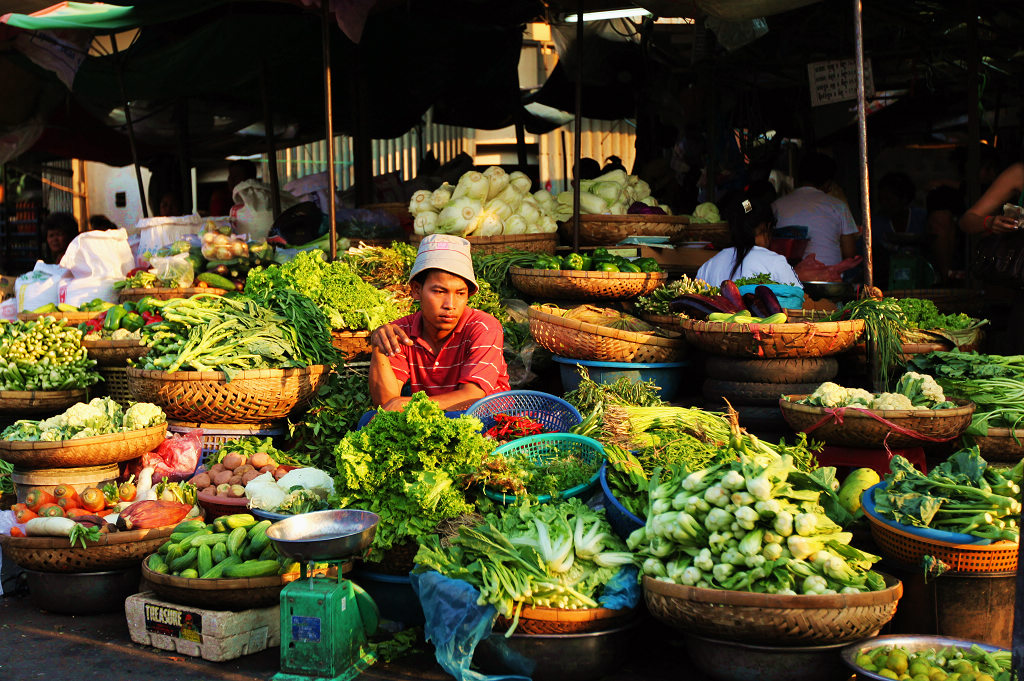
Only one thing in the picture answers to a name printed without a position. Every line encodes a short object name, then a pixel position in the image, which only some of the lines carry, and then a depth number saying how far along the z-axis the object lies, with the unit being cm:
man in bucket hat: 455
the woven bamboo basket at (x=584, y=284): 577
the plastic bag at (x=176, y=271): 687
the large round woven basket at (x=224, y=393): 515
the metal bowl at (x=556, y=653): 319
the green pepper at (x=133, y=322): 600
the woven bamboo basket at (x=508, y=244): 658
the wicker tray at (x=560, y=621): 317
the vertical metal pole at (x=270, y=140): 841
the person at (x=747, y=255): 614
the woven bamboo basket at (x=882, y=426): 395
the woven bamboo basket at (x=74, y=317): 667
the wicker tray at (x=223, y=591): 368
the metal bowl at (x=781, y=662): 303
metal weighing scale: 322
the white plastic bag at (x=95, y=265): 742
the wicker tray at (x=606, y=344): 511
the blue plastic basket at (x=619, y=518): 360
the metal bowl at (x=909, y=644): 300
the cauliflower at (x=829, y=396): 412
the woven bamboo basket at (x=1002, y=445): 412
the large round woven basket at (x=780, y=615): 291
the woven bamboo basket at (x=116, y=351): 582
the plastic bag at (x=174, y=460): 507
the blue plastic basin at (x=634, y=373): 516
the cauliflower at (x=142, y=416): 505
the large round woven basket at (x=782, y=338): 464
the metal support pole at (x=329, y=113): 635
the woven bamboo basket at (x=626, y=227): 668
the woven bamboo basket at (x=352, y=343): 586
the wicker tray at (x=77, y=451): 479
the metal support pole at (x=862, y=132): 495
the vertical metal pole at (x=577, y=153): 622
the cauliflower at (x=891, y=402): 406
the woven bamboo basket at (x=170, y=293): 661
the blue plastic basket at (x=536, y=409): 443
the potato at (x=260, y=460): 483
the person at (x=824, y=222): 725
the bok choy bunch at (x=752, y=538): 306
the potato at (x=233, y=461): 486
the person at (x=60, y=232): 1032
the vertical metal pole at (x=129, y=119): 888
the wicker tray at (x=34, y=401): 591
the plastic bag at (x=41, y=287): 786
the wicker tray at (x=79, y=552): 405
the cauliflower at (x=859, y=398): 410
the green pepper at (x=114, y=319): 606
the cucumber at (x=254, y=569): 371
